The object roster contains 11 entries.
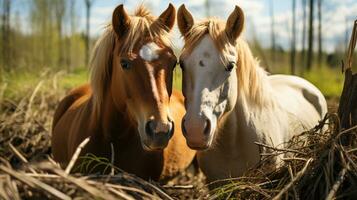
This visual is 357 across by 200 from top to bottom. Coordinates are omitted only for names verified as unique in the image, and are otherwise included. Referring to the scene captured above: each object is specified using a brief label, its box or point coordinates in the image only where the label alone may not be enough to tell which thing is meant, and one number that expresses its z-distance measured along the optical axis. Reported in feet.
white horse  9.50
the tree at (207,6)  61.16
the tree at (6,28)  37.86
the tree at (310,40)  49.73
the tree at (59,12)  81.87
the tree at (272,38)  79.10
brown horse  9.26
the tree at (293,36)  59.01
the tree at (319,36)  55.93
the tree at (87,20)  70.28
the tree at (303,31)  61.36
